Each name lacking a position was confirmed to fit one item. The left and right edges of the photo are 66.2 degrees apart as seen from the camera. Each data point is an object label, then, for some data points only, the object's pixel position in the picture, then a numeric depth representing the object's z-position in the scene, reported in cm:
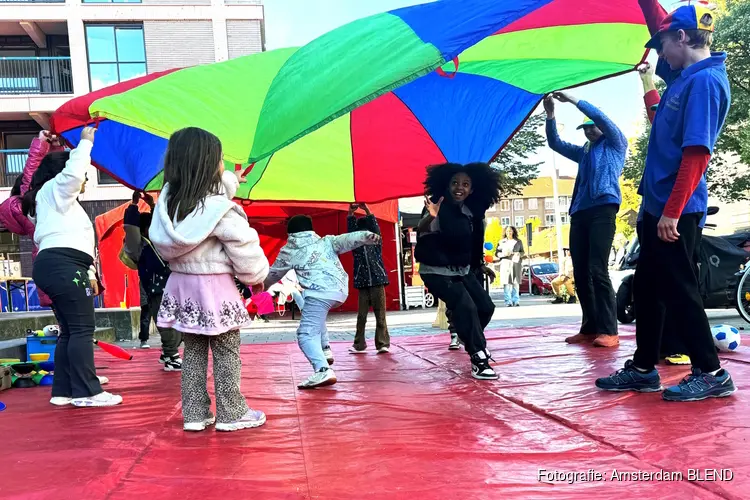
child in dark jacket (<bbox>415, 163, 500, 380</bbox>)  412
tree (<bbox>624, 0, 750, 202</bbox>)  1773
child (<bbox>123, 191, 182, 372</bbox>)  508
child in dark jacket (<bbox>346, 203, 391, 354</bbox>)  606
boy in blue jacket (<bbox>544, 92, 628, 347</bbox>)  501
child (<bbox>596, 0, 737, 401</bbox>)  296
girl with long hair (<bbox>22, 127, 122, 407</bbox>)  359
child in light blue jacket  419
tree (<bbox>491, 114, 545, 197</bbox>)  1928
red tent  1259
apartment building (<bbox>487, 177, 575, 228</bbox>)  7862
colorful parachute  344
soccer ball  460
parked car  2047
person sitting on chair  1425
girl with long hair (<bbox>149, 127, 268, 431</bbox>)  295
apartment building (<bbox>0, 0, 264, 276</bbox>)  1827
